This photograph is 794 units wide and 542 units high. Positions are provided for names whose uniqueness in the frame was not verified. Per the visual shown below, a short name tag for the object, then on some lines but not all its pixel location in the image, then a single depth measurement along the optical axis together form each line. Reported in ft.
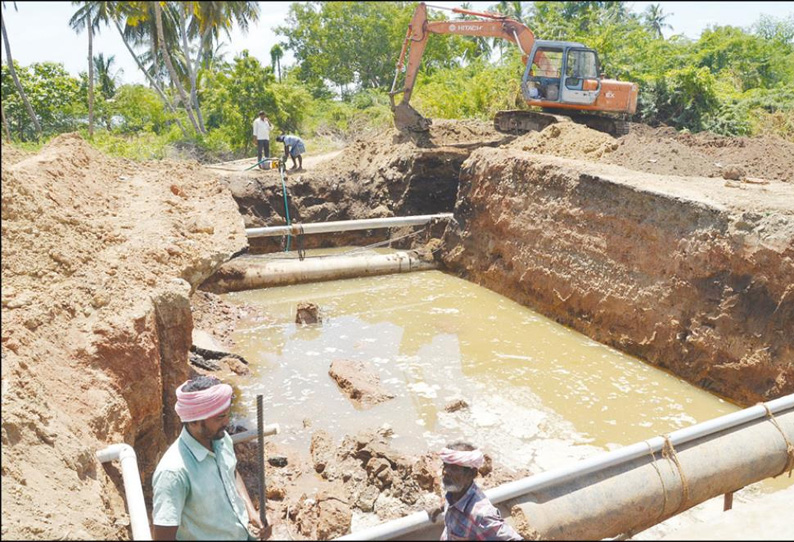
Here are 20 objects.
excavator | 47.80
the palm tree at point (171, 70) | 60.30
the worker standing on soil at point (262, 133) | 52.84
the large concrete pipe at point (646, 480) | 12.31
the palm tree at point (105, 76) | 104.99
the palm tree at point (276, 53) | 111.34
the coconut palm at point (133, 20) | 56.95
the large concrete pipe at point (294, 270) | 37.65
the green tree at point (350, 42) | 106.22
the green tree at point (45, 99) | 66.13
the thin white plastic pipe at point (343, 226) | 38.11
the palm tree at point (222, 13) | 49.93
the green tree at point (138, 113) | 85.35
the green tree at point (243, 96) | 68.23
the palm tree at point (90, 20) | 65.00
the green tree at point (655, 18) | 109.80
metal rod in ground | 11.33
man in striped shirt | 10.45
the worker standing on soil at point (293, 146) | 53.01
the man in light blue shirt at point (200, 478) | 9.16
